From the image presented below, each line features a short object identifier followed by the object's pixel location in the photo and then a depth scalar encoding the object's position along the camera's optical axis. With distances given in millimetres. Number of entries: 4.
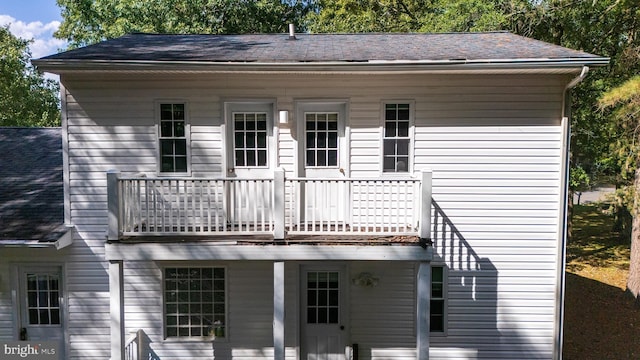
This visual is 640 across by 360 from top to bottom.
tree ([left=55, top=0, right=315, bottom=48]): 16406
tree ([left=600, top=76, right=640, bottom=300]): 8273
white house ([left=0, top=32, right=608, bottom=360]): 7117
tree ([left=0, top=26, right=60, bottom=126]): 23250
